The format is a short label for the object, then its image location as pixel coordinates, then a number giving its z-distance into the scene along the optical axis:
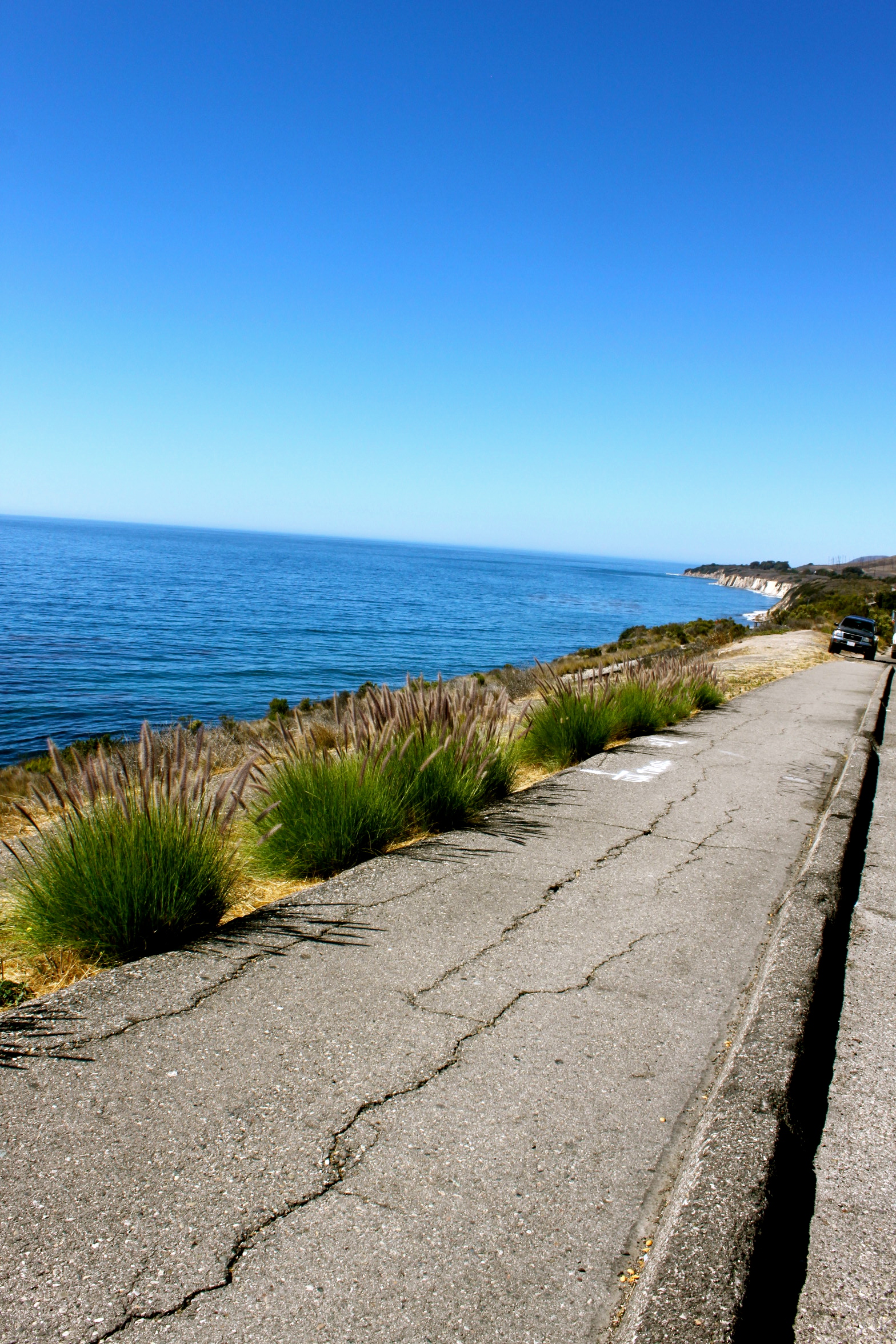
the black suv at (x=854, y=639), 25.84
